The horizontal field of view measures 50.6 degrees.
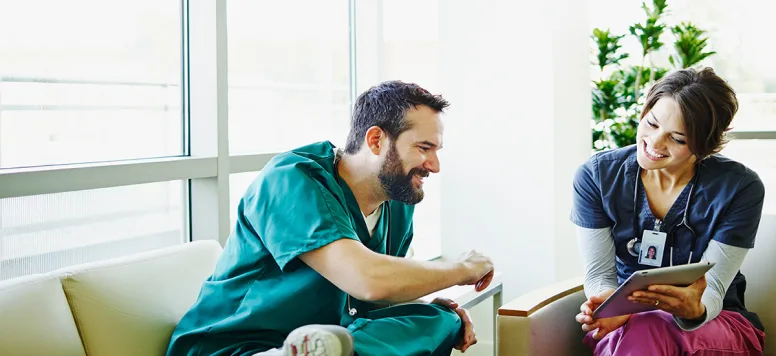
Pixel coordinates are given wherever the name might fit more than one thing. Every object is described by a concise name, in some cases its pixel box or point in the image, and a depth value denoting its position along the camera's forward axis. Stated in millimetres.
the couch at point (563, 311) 2121
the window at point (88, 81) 2033
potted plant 3795
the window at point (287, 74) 2746
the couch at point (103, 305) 1623
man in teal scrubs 1703
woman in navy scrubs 2109
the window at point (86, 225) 2031
